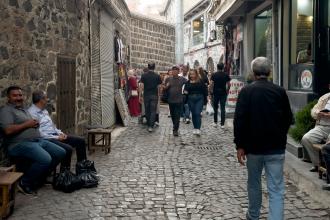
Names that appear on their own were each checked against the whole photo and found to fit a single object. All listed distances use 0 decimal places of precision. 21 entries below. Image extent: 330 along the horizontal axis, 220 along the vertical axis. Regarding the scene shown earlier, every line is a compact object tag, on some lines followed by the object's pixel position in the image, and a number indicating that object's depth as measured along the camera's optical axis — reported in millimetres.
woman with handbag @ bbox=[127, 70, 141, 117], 15625
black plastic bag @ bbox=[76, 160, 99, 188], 6370
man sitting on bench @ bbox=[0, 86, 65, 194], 5906
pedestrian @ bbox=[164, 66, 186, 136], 11227
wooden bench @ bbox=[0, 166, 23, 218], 4910
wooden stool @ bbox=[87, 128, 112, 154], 9188
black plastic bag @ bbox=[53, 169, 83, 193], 6105
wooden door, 8461
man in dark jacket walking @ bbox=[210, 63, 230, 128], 12469
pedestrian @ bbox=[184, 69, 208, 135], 11016
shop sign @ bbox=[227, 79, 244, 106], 13867
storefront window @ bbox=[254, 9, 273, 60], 13492
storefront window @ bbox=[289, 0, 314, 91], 9516
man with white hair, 4438
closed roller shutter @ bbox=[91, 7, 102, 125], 11111
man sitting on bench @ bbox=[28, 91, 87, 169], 6652
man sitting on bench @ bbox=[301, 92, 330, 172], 6262
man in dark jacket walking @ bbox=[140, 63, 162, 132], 12062
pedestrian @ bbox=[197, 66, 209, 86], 12877
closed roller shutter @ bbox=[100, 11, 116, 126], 12461
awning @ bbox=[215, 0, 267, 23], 13584
